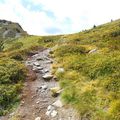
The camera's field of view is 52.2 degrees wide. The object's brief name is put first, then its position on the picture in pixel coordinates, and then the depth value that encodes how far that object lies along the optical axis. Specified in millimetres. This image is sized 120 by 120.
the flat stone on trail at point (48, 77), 9479
